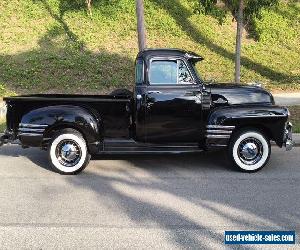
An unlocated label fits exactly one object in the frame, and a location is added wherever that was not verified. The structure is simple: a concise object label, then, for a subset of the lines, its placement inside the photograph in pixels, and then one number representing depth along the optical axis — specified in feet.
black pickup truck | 22.30
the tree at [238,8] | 42.88
